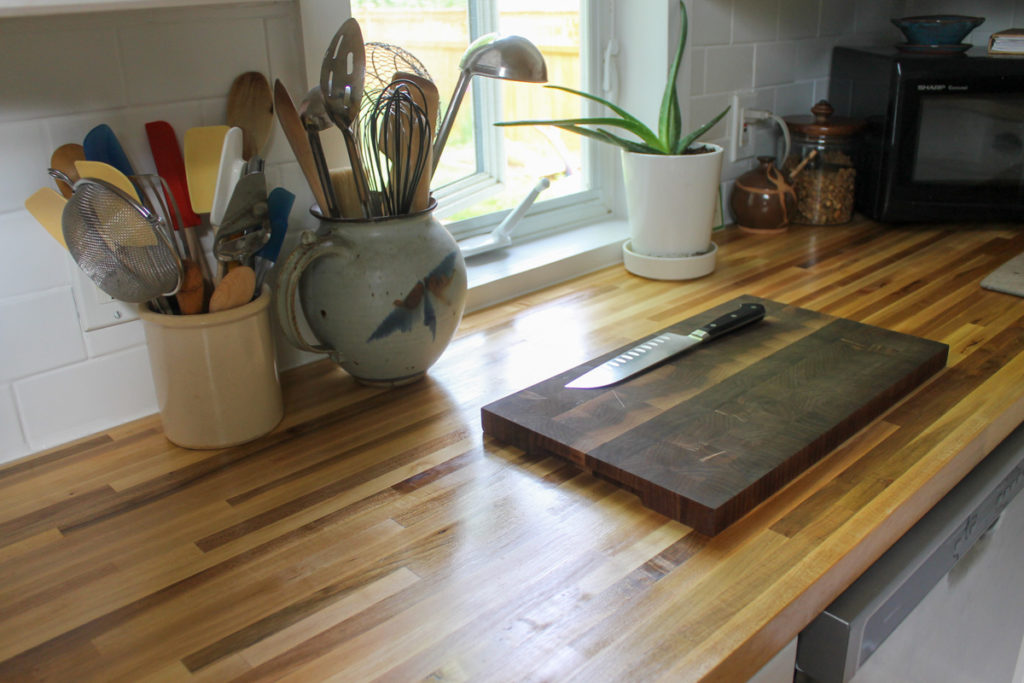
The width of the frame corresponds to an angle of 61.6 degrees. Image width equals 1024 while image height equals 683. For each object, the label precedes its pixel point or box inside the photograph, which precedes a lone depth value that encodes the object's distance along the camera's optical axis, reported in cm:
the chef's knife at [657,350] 94
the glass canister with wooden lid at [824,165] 158
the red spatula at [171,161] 88
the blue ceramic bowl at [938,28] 150
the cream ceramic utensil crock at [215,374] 83
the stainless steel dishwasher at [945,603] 71
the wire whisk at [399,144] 90
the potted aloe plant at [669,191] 131
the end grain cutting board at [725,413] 76
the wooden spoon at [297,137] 89
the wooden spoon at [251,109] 94
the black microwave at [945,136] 144
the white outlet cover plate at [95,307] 88
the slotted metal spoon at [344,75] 85
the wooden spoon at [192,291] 83
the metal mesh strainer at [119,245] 72
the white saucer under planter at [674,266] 134
